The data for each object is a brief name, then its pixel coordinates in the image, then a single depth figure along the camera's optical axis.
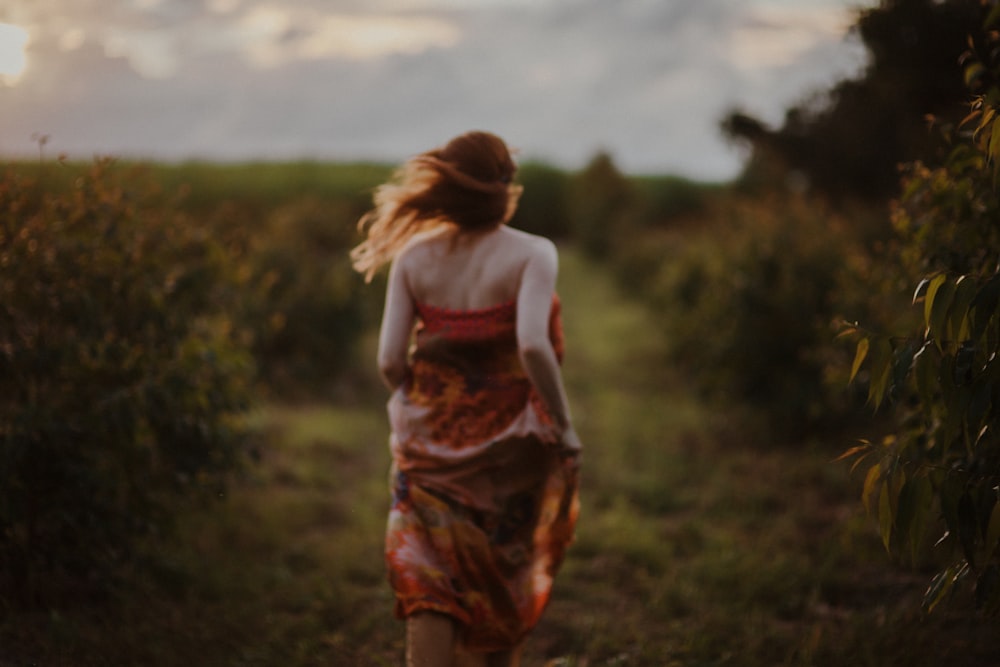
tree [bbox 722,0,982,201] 6.93
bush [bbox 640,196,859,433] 7.52
